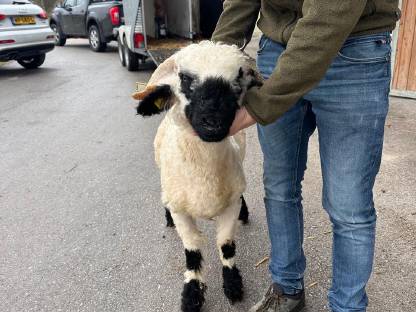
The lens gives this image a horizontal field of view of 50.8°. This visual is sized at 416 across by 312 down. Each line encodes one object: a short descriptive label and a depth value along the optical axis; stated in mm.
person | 1676
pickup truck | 14008
